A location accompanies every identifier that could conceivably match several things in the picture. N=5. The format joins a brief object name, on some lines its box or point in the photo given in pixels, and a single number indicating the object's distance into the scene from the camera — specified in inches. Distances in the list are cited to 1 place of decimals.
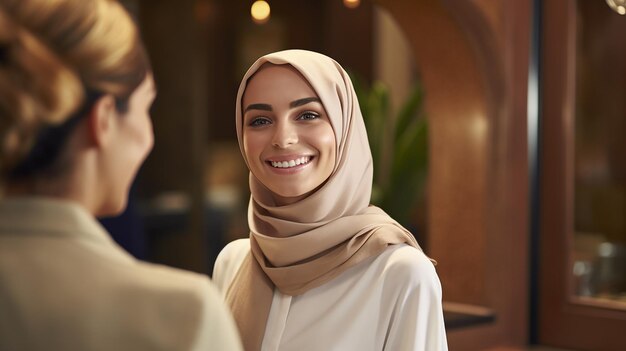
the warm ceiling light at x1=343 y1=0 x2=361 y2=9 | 129.7
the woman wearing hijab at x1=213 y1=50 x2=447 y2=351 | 62.6
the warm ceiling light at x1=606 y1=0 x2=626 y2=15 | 87.3
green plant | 171.8
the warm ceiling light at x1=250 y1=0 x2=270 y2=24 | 136.6
